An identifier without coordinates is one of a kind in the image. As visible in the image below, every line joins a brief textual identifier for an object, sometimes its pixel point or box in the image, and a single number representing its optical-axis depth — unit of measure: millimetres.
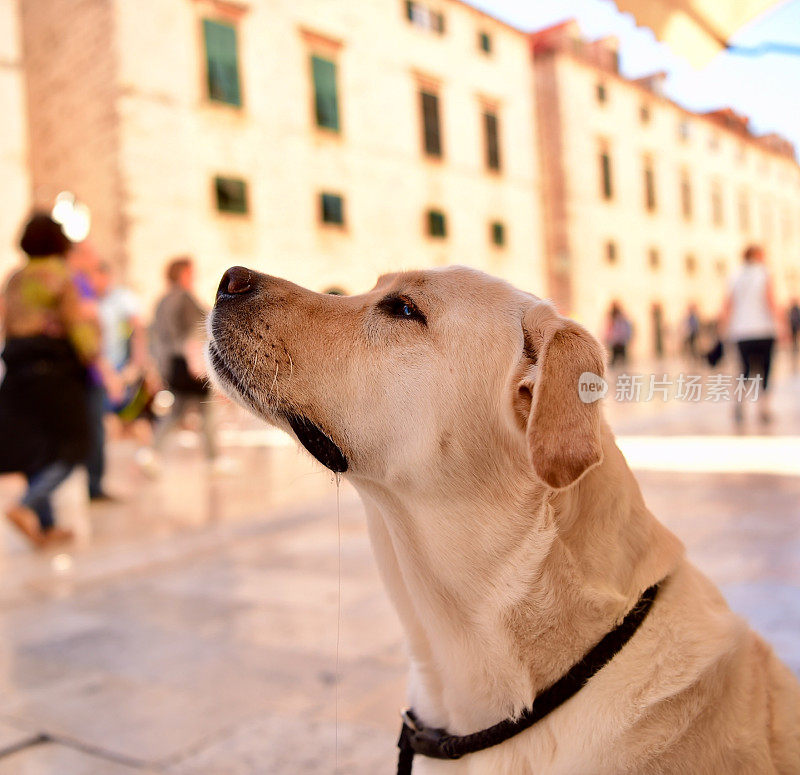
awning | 2961
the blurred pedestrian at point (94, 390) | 5496
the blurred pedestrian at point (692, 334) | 21109
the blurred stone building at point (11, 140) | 12438
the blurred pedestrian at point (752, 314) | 7711
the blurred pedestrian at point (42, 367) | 4582
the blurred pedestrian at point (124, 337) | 7344
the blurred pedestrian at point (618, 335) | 17234
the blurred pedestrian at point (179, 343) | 6852
